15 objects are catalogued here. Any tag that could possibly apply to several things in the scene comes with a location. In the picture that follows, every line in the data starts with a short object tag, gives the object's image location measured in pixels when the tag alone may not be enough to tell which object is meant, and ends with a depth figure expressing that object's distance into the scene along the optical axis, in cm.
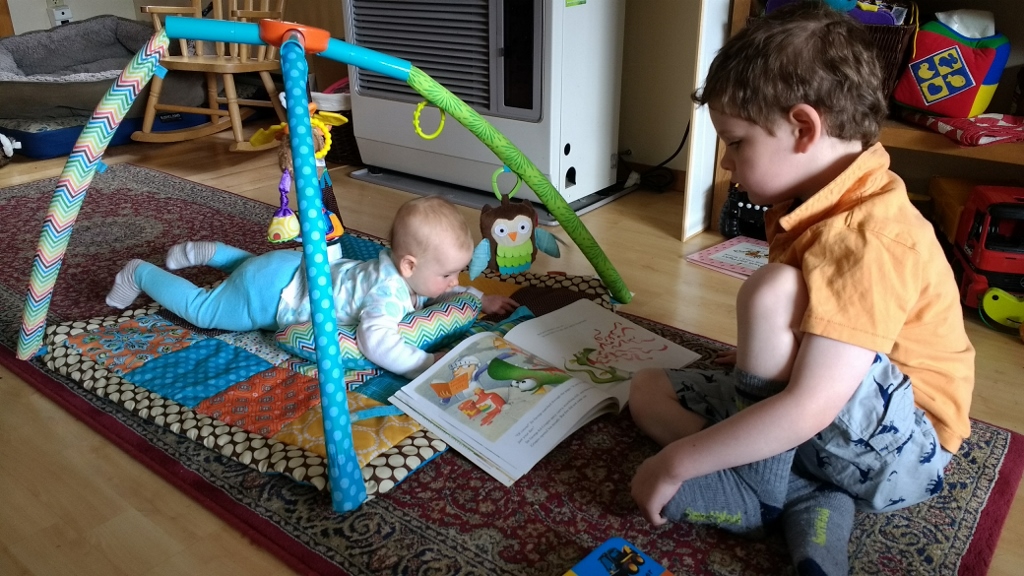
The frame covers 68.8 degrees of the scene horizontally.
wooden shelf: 144
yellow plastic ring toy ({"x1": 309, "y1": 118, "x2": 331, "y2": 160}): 142
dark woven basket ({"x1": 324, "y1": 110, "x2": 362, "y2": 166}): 263
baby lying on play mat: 118
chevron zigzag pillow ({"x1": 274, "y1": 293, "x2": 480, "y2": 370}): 121
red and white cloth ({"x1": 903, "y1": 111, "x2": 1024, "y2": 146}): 145
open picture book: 104
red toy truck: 142
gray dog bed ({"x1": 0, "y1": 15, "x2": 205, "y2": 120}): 271
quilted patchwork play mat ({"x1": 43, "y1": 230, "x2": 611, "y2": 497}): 102
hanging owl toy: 155
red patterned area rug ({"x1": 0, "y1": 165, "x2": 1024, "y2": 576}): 87
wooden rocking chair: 274
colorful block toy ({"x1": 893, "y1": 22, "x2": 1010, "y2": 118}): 152
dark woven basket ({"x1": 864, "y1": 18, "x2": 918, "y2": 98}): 155
